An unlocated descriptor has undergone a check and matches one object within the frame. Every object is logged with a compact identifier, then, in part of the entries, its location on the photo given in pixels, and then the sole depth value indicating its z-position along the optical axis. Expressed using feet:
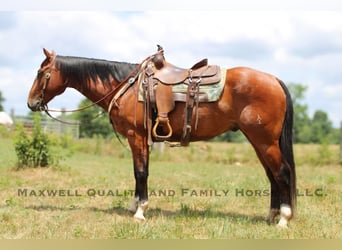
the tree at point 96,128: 92.32
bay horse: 16.34
